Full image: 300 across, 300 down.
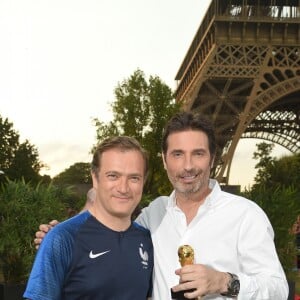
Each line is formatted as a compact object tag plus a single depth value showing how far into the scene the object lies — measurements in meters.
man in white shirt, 2.92
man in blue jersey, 2.71
